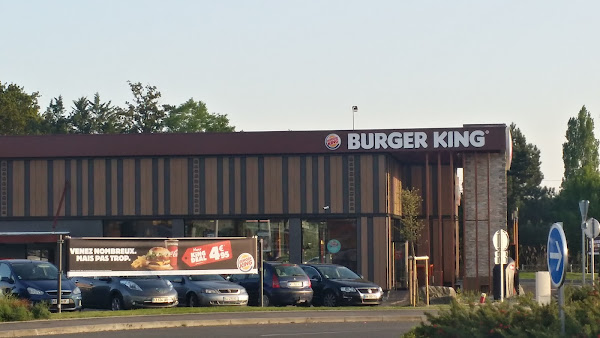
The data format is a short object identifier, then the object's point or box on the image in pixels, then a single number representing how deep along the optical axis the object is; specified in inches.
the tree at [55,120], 4104.6
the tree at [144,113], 4089.6
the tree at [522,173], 3718.5
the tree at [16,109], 3526.1
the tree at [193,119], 4057.6
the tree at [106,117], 4202.8
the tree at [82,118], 4266.7
